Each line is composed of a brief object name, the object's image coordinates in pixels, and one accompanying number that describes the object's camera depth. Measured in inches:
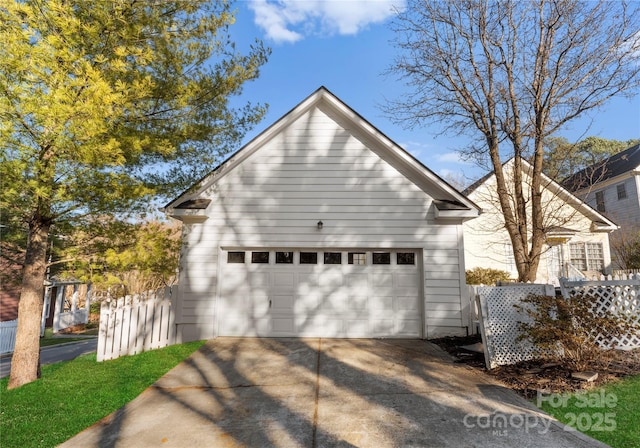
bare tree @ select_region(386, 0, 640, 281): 328.2
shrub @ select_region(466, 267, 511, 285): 552.7
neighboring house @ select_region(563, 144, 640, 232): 776.9
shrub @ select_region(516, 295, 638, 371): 203.2
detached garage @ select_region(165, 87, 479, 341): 333.1
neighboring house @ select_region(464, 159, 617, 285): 620.1
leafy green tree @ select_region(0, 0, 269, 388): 181.3
